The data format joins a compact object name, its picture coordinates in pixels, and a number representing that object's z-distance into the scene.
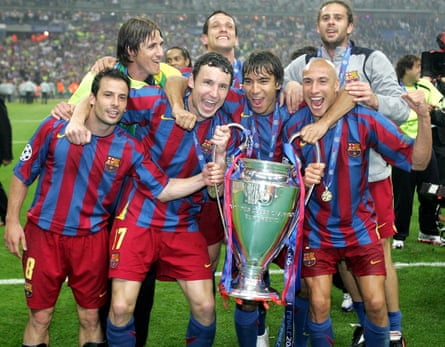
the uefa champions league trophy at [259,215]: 3.13
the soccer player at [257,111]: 3.56
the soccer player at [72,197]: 3.47
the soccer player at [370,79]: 3.84
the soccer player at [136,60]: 3.73
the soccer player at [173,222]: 3.43
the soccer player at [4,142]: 7.69
